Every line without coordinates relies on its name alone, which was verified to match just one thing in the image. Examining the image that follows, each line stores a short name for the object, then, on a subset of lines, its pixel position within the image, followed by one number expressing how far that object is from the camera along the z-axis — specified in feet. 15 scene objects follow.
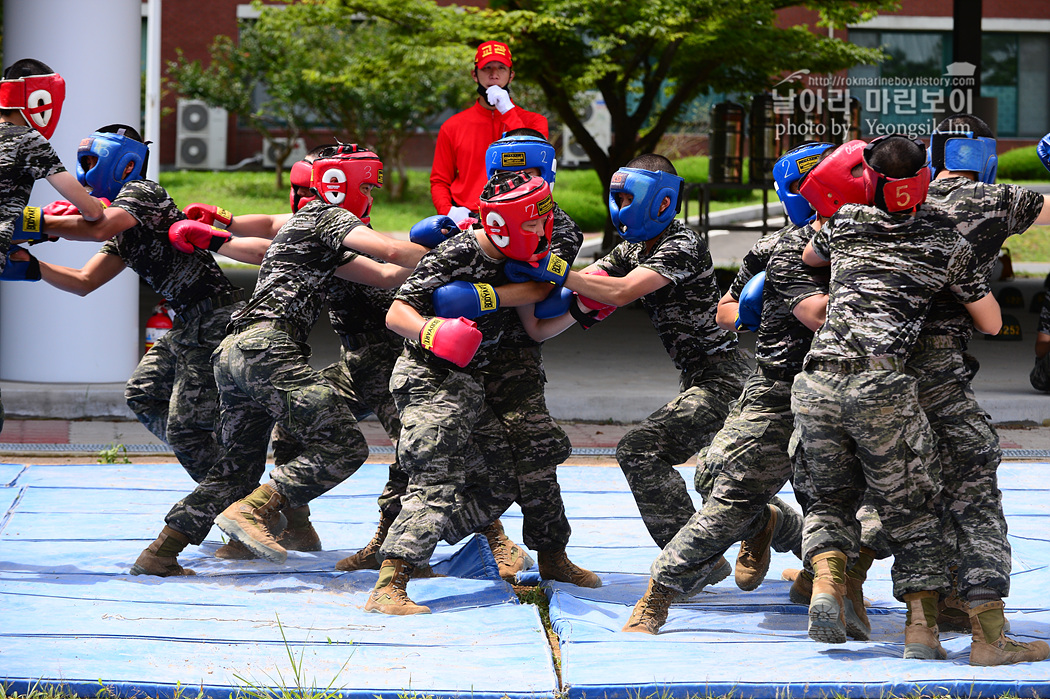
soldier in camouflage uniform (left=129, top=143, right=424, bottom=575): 34.76
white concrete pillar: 62.28
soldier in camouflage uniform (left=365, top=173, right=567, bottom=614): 31.71
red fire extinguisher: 61.67
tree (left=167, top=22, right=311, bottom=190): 193.88
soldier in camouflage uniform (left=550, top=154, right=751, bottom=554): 33.88
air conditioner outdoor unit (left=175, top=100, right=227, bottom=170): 213.46
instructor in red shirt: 50.16
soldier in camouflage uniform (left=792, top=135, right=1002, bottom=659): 27.81
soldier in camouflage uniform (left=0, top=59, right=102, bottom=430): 36.78
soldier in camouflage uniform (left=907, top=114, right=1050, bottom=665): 27.99
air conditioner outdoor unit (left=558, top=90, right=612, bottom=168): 216.13
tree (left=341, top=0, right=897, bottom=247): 113.09
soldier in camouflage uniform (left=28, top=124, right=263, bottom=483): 38.04
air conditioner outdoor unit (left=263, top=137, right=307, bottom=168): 209.99
